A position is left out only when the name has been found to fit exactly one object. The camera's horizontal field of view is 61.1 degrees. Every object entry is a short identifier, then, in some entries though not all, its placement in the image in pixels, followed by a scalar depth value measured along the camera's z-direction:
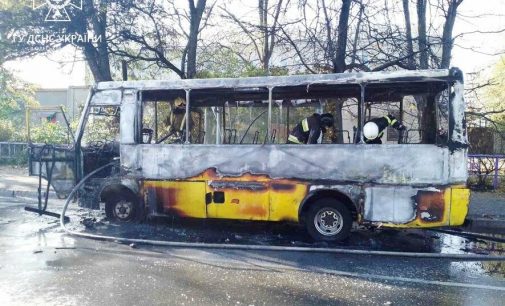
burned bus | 6.55
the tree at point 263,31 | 12.64
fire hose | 6.14
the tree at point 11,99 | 19.55
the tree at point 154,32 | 14.01
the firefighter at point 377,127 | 6.91
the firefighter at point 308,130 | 7.45
